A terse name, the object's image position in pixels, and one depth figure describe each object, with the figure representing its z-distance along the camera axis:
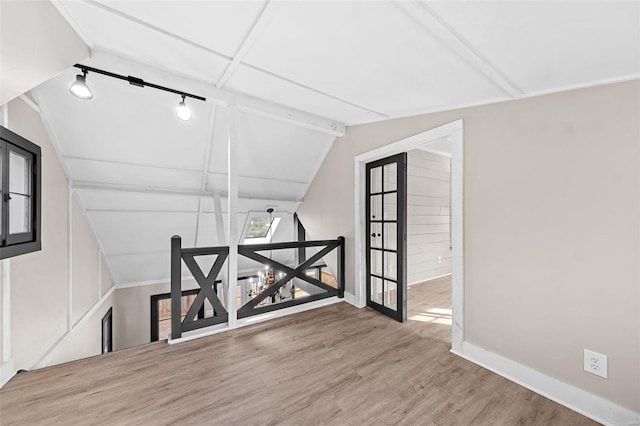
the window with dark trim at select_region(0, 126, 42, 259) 1.80
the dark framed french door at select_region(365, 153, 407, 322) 2.94
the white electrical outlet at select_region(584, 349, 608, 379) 1.55
